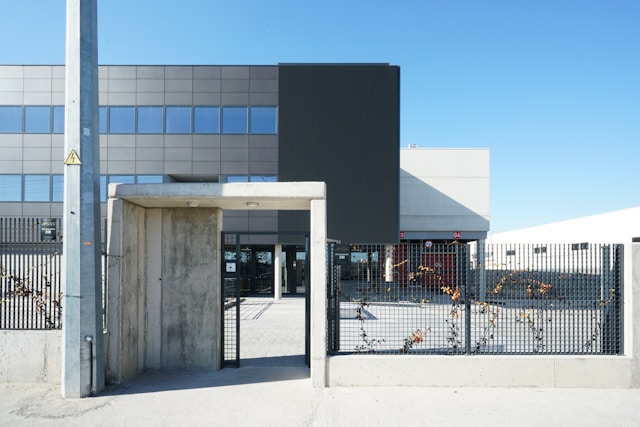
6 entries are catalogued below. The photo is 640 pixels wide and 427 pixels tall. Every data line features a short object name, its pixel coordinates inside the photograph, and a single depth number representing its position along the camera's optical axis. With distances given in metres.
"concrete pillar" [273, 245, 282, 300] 22.29
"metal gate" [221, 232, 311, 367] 7.90
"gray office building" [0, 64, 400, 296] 21.83
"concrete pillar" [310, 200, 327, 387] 6.81
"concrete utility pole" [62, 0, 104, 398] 6.38
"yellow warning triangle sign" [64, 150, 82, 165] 6.46
